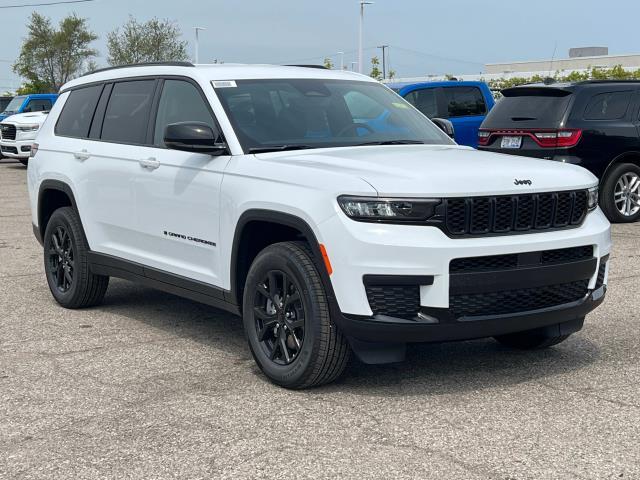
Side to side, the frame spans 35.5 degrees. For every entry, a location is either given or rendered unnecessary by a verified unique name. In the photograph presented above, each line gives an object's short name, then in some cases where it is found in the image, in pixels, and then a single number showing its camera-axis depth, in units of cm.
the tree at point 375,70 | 7544
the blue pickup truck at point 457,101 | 1585
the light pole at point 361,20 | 5628
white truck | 2488
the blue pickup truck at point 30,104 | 2788
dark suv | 1239
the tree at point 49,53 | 6650
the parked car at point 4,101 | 3484
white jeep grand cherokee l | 498
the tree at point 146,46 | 6625
